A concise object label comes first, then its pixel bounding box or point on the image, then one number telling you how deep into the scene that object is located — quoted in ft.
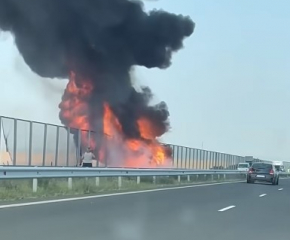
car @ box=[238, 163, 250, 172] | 236.32
